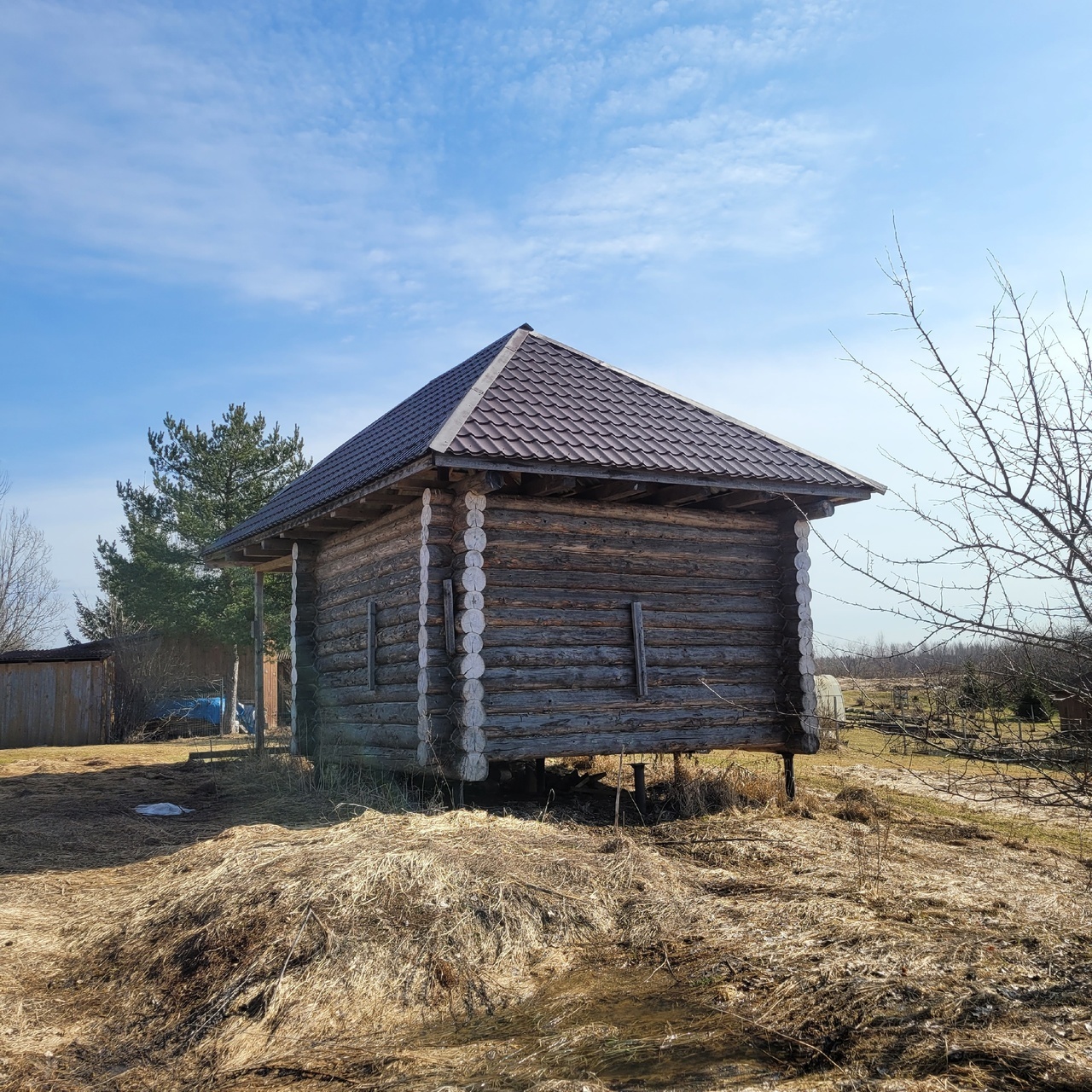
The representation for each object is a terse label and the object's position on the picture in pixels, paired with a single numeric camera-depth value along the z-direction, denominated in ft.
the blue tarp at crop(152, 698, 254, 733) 84.09
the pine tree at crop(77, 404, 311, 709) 92.27
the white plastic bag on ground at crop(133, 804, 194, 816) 34.74
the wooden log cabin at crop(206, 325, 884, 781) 30.12
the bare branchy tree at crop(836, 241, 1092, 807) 13.28
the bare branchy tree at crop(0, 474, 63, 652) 117.70
